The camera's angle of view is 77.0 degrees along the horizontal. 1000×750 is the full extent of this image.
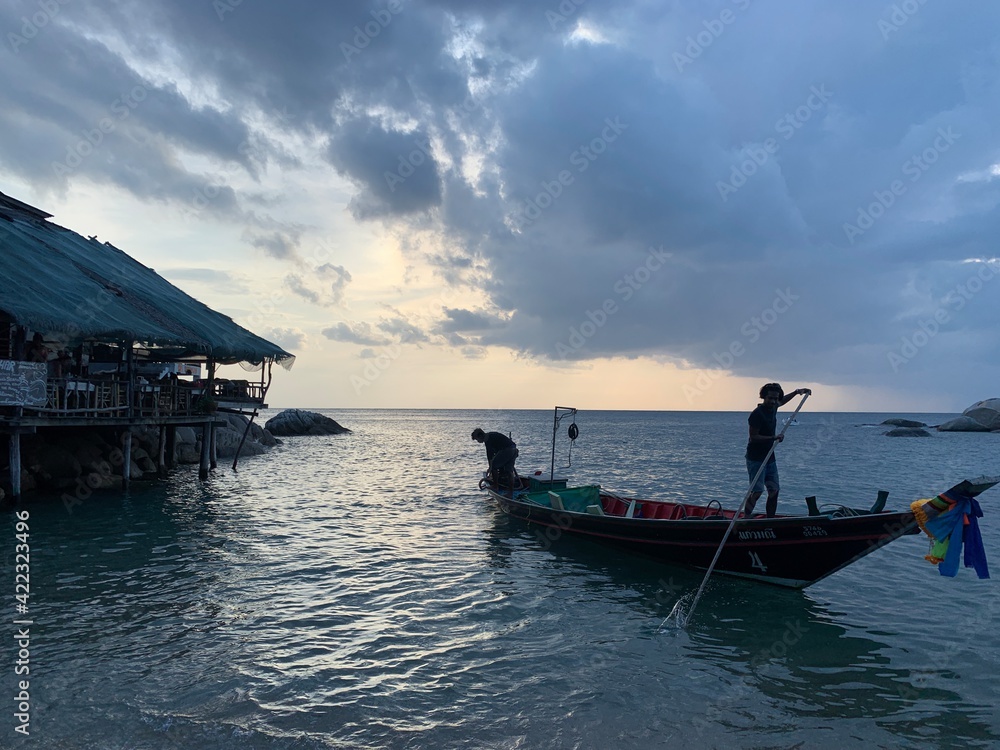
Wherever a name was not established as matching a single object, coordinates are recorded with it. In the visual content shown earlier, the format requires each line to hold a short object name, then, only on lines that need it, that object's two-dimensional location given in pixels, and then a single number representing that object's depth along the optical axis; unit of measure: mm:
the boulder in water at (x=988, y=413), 84812
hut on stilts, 16672
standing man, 11266
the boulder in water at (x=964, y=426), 86500
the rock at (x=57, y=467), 20516
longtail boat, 9773
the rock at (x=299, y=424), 69519
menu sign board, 16188
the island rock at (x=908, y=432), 81625
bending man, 18397
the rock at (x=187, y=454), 31891
